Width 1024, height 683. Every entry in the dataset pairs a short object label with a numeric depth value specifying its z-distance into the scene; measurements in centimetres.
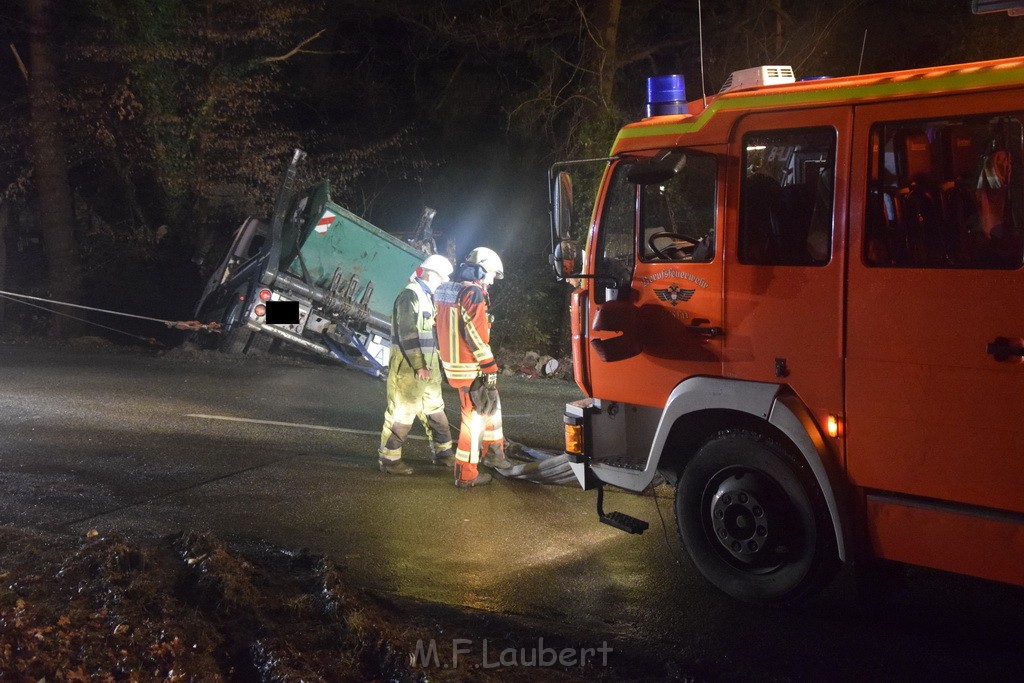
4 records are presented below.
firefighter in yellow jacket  710
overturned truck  1225
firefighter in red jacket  678
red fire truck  382
